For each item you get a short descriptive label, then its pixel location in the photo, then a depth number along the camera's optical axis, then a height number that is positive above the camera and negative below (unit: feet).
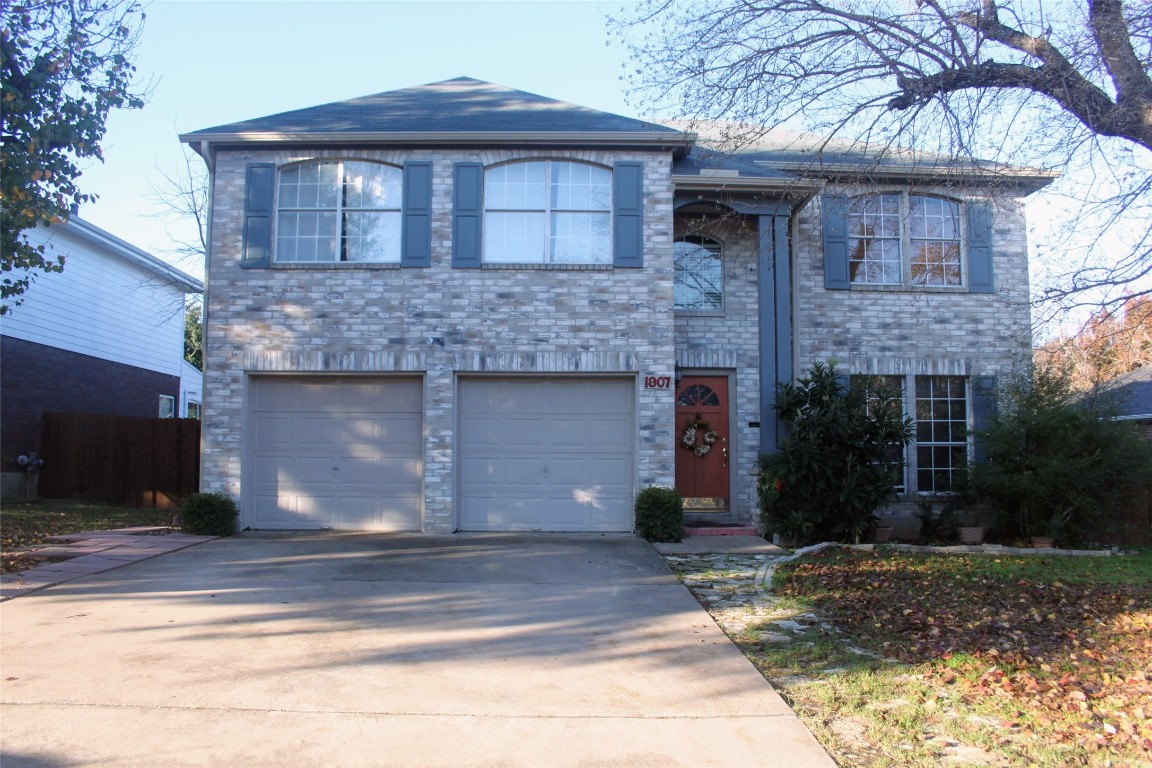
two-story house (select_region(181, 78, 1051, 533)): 37.81 +5.68
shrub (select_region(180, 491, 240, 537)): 36.42 -3.73
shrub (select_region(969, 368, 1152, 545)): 36.76 -0.95
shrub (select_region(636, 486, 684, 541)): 35.94 -3.46
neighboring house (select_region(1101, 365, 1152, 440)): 38.34 +2.59
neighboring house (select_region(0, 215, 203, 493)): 53.78 +7.09
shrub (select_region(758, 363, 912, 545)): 36.06 -1.34
